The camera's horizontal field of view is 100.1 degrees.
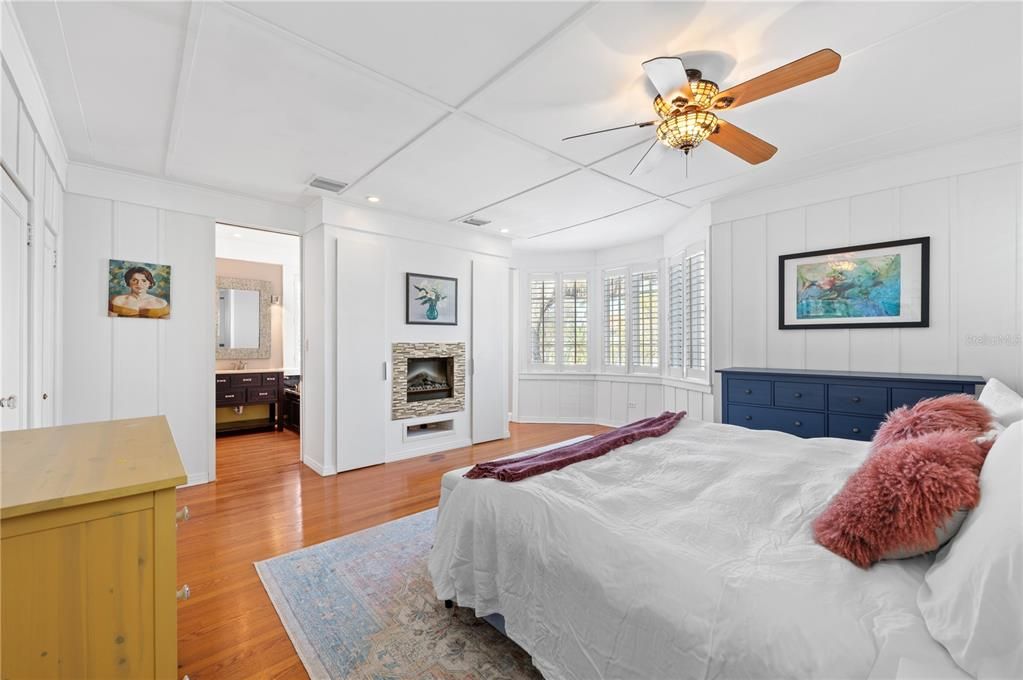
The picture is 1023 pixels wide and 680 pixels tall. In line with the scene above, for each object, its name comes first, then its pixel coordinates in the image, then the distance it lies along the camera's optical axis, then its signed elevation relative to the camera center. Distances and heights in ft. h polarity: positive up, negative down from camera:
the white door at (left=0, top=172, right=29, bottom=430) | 6.51 +0.62
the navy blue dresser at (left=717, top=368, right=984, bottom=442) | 9.55 -1.45
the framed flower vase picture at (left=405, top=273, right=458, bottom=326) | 15.72 +1.51
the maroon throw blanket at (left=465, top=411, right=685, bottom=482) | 6.29 -1.91
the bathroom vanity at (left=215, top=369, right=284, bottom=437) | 18.79 -2.41
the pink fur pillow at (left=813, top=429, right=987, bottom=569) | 3.59 -1.42
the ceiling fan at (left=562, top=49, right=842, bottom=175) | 5.83 +3.67
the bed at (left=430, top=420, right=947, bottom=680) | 3.23 -2.13
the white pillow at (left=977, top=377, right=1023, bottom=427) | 5.77 -1.00
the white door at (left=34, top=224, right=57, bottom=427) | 9.02 +0.26
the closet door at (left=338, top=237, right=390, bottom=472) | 13.96 -0.50
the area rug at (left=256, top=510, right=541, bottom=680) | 5.64 -4.26
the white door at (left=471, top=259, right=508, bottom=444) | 17.58 -0.45
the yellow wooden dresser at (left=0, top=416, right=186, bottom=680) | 2.92 -1.66
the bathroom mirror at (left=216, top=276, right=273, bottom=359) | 20.27 +1.09
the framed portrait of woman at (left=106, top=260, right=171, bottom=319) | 11.61 +1.43
